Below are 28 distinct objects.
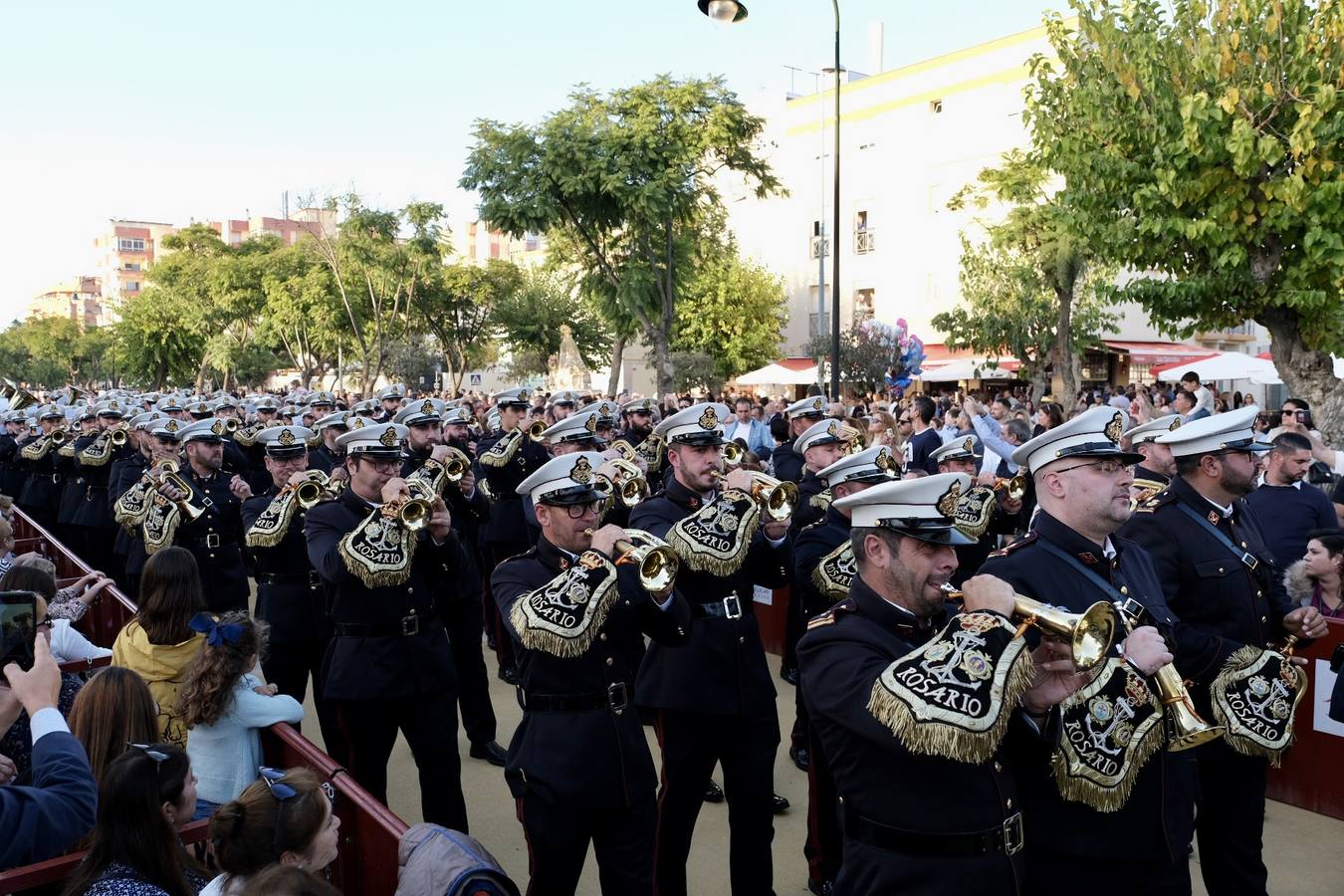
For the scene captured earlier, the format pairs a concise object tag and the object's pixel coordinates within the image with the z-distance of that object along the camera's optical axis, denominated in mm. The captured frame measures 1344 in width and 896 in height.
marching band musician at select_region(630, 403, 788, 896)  4973
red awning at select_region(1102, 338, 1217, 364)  35344
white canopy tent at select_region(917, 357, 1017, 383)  33938
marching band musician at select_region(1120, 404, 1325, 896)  4617
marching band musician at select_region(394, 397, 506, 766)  7441
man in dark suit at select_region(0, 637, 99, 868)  2797
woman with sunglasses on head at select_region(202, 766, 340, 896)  3203
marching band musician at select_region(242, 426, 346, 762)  6734
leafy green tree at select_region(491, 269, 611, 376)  45406
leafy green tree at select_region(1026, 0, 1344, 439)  12602
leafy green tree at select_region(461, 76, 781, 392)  23656
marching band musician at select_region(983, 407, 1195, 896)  3373
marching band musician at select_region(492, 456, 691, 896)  4145
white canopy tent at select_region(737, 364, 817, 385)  34031
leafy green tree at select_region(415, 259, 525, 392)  44625
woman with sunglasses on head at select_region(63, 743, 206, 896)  3184
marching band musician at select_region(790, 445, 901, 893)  5426
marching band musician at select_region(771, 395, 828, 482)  10102
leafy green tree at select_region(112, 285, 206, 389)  55312
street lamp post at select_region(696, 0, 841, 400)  16141
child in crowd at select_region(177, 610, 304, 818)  4500
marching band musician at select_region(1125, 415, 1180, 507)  5539
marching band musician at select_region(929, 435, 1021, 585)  7344
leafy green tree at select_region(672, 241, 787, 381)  41250
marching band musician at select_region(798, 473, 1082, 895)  2801
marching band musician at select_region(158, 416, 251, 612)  7992
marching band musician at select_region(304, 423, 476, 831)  5391
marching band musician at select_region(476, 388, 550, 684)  9883
